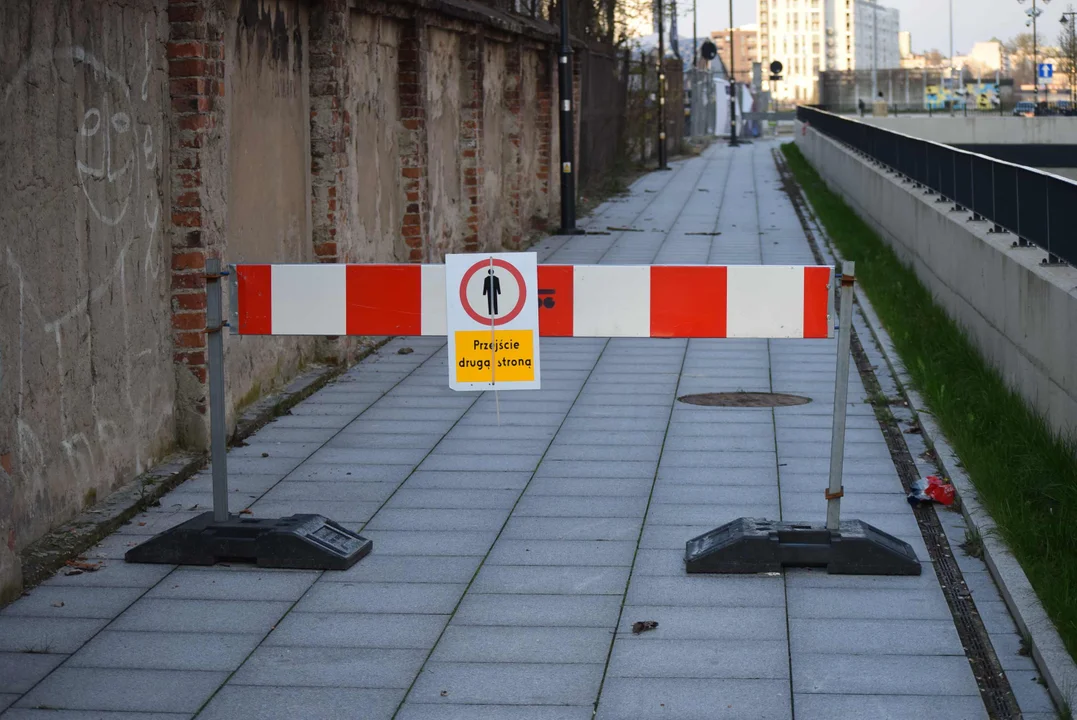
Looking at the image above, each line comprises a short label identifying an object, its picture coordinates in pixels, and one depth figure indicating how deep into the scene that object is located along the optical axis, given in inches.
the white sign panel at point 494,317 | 406.5
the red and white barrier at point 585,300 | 403.8
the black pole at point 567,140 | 1340.5
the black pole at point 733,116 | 3419.4
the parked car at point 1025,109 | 4337.1
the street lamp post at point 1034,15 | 5034.7
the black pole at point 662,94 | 2326.4
